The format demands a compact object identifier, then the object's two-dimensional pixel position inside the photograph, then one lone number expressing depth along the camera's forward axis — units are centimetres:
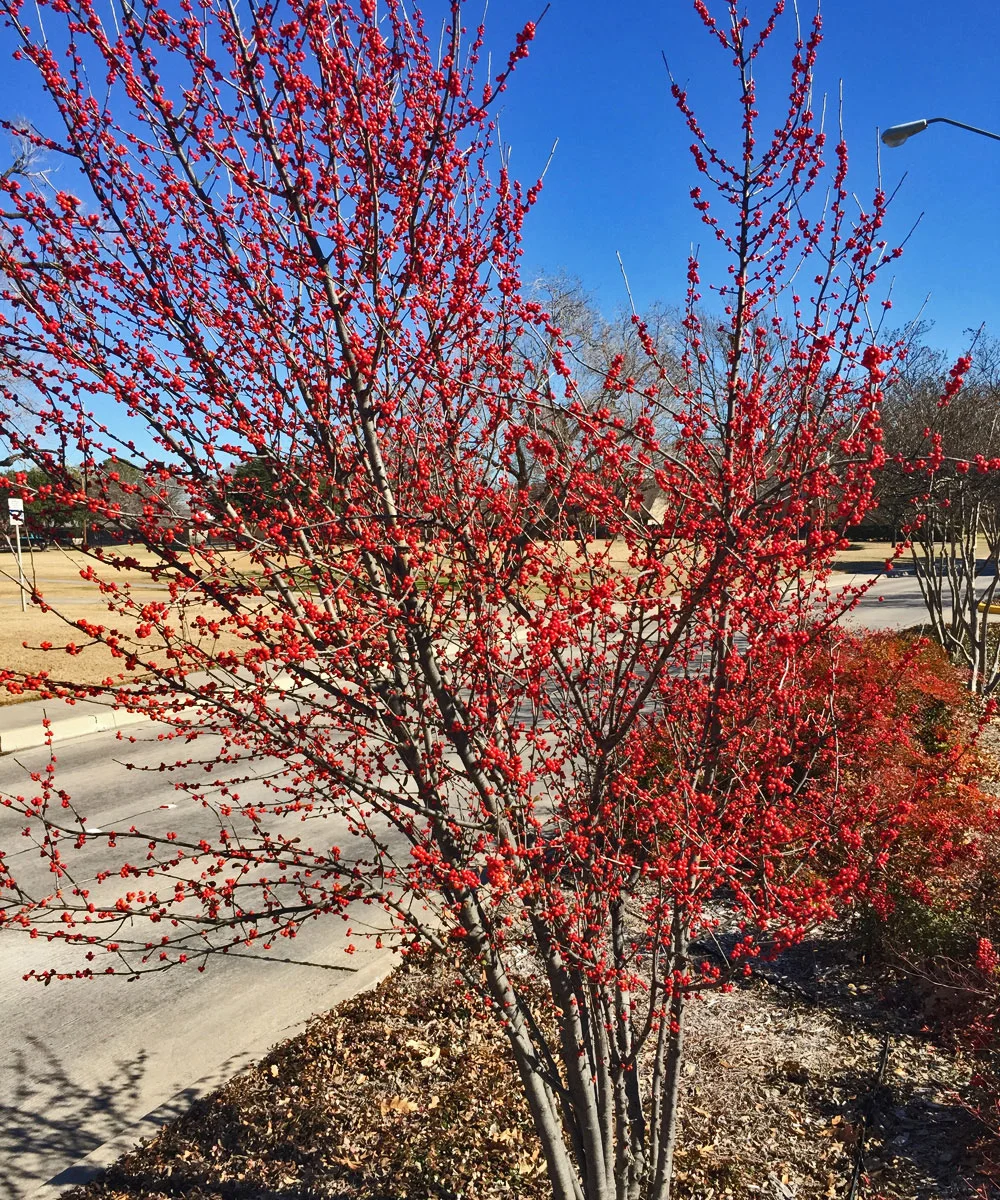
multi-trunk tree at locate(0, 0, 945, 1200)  244
